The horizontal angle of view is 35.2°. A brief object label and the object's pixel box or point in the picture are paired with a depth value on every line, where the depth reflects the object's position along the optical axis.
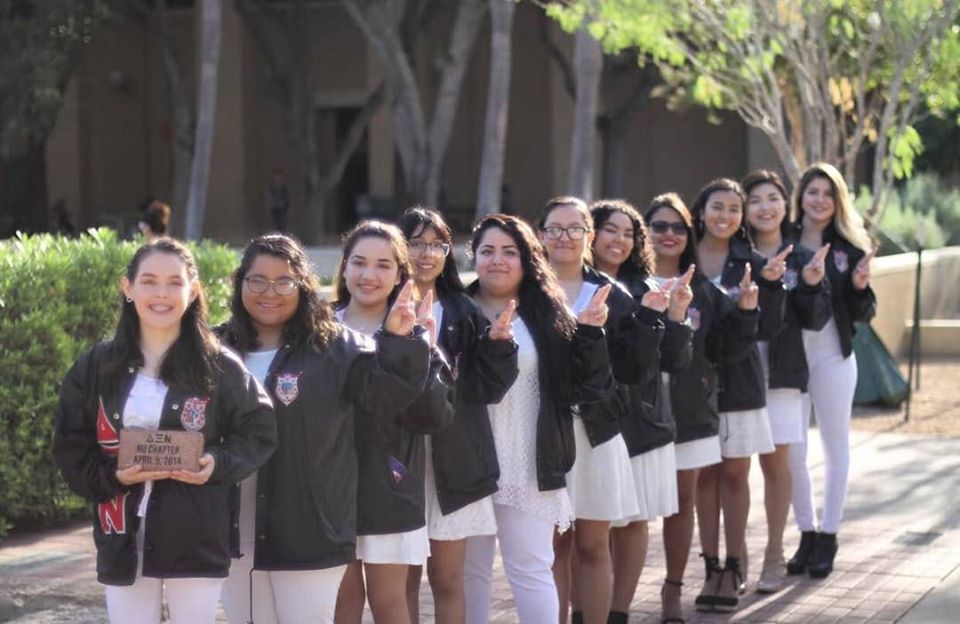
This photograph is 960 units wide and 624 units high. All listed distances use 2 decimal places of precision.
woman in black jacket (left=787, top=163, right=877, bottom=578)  7.59
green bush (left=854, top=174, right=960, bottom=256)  18.10
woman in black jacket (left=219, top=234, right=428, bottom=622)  4.70
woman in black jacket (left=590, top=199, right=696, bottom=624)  6.04
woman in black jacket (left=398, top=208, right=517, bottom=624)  5.25
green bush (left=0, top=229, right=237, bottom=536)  8.21
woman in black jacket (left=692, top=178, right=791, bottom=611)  6.89
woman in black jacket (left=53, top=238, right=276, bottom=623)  4.48
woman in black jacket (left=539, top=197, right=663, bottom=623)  5.77
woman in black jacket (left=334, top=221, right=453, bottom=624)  4.92
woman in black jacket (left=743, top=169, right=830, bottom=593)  7.25
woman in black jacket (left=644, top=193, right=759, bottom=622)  6.57
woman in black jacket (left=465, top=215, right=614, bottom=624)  5.43
